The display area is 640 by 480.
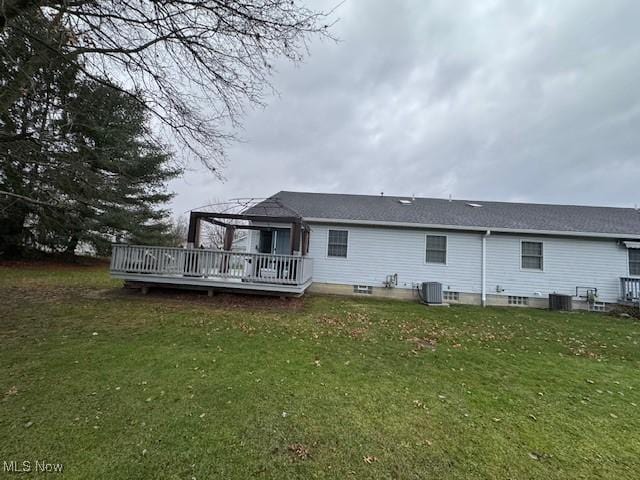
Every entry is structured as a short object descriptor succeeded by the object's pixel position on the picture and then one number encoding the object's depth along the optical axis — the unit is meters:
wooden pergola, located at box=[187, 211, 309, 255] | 8.93
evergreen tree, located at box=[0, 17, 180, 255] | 4.88
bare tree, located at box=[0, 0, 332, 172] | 4.14
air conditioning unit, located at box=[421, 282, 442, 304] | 10.27
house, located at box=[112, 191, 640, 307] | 10.58
